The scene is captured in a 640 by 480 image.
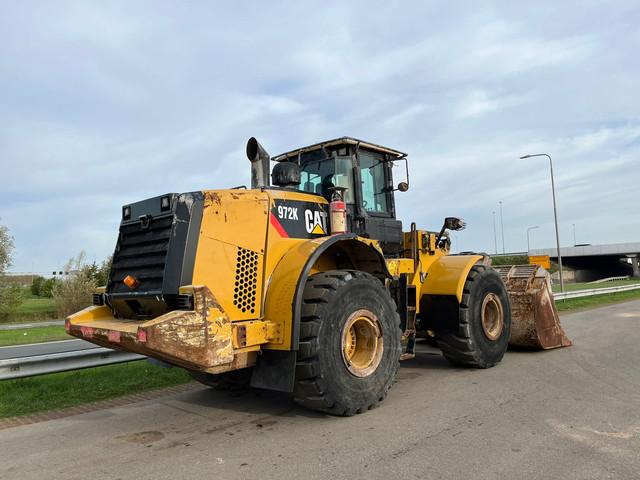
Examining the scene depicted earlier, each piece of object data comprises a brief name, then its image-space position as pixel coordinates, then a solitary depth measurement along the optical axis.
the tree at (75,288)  29.25
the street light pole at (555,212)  25.11
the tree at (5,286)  29.55
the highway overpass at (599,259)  64.75
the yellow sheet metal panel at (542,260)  22.00
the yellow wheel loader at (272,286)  4.62
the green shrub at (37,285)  59.54
